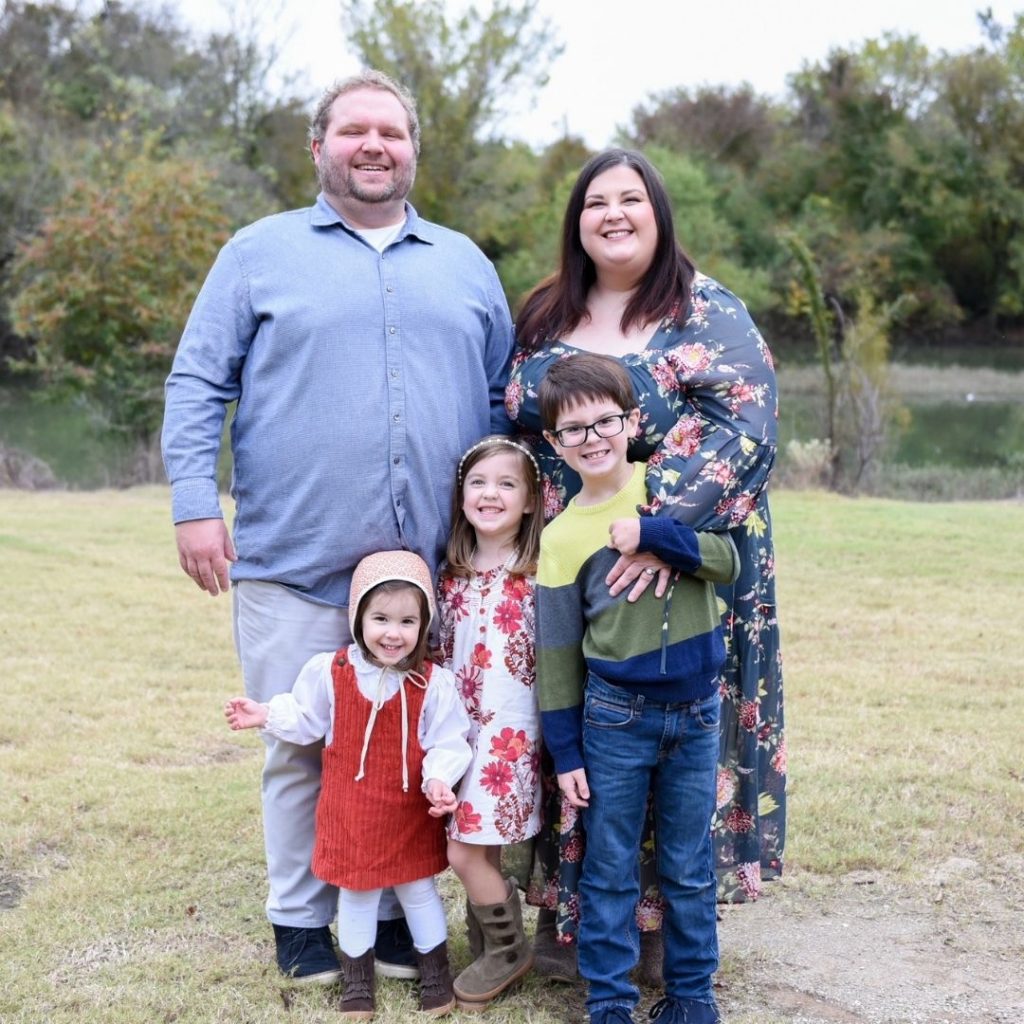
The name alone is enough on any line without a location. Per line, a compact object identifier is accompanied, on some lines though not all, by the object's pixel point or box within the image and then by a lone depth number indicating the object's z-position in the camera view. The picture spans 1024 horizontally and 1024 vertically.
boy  2.77
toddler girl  2.93
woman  2.88
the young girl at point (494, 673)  2.96
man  3.01
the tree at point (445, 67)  29.94
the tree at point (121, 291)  17.05
